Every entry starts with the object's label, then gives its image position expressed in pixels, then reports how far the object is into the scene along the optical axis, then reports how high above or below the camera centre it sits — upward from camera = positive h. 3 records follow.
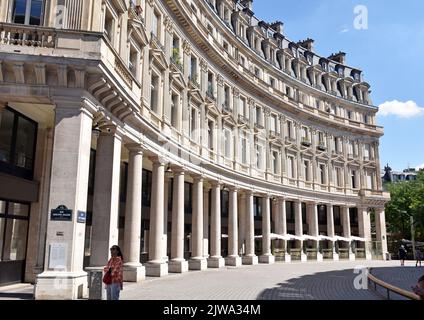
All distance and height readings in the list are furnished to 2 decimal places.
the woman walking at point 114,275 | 10.99 -0.83
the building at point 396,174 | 98.09 +16.79
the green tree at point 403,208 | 63.48 +5.60
